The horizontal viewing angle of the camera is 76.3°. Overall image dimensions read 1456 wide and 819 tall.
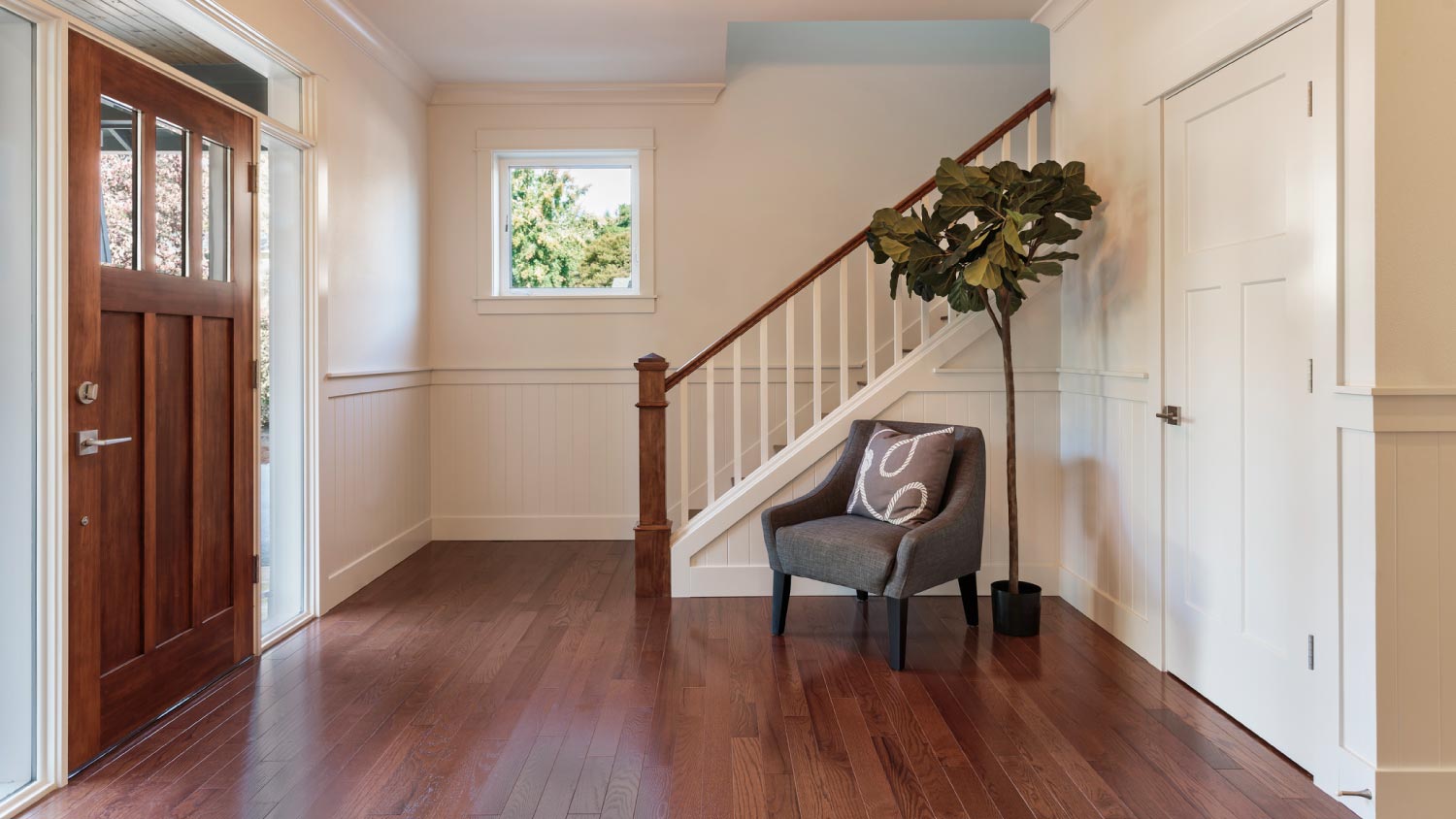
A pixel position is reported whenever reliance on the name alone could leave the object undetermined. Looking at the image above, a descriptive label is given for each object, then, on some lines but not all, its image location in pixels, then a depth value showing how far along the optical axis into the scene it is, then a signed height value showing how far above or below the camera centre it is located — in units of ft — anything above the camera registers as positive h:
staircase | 14.11 -0.12
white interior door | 8.32 +0.14
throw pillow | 12.27 -1.02
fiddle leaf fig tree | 11.57 +2.08
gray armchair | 11.23 -1.79
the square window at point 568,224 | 18.99 +3.69
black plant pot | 12.22 -2.78
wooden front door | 8.46 +0.10
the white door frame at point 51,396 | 8.02 +0.07
